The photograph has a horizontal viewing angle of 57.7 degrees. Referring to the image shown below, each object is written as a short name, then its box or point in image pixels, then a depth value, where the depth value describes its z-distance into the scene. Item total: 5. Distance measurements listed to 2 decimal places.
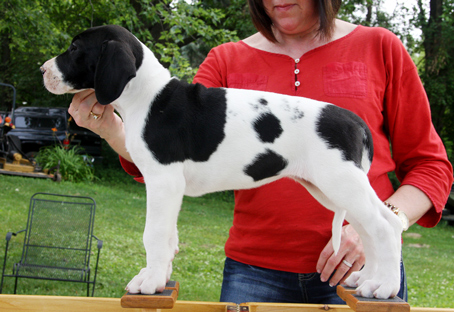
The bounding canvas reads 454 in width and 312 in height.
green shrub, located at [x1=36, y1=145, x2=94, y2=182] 12.56
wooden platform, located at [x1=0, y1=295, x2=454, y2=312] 1.94
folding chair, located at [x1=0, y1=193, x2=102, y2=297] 5.59
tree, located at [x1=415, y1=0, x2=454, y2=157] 14.81
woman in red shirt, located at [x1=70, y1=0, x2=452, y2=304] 2.05
